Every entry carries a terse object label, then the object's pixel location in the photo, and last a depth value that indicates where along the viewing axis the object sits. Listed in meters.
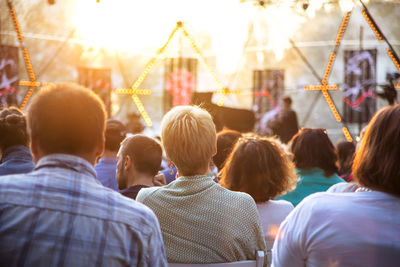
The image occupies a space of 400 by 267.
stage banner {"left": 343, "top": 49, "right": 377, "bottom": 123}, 13.23
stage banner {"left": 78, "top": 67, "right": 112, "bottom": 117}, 13.58
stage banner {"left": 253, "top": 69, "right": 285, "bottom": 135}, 14.08
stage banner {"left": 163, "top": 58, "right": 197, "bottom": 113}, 14.35
